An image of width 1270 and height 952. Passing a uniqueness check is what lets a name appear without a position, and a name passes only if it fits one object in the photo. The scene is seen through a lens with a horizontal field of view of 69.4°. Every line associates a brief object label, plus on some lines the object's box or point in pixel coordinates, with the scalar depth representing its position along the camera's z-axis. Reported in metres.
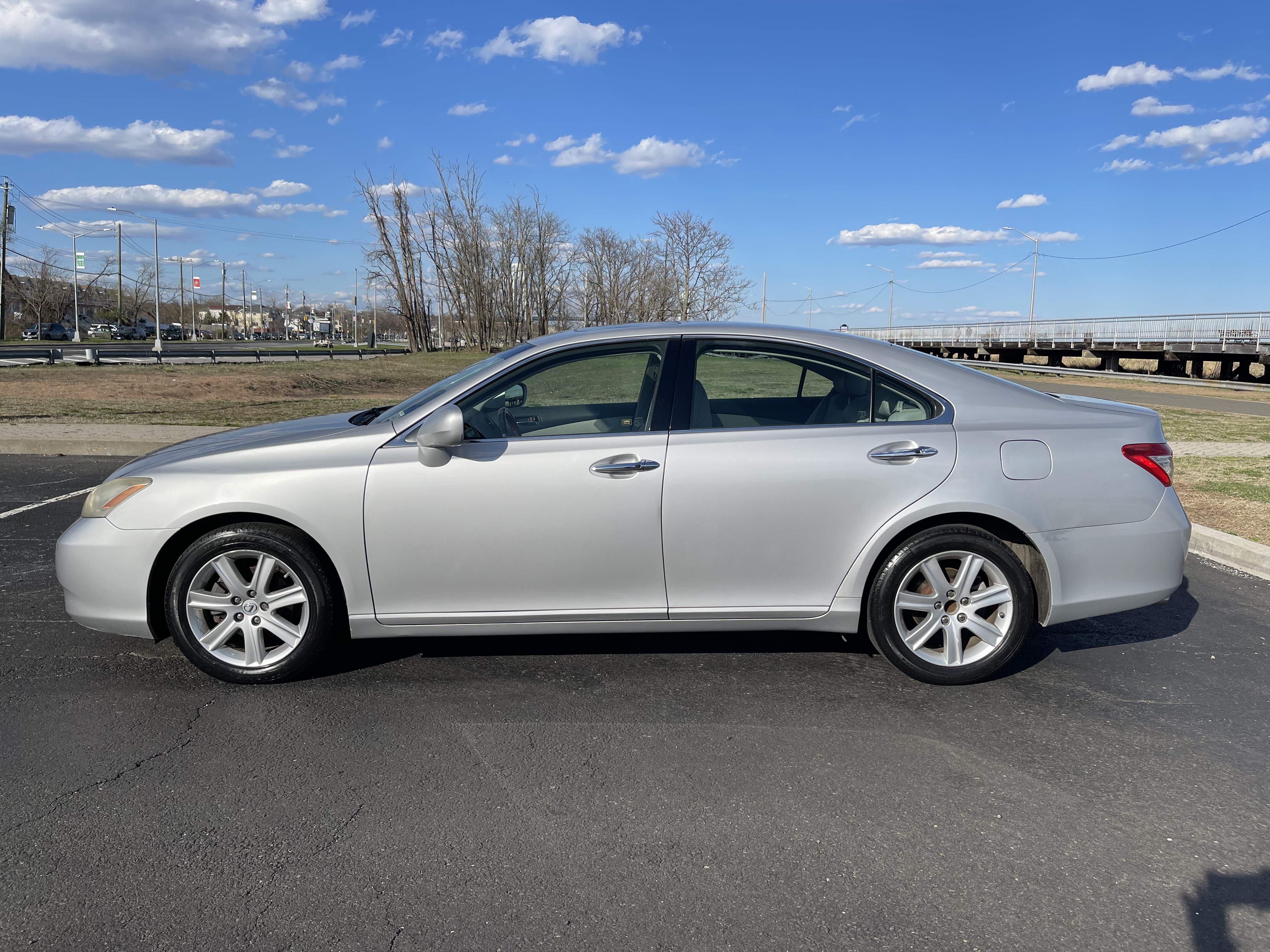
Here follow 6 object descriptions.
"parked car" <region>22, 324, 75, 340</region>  67.75
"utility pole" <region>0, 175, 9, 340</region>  53.62
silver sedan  3.93
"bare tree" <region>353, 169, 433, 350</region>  55.84
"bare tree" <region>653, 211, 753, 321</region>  43.81
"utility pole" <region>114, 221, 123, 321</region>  80.69
